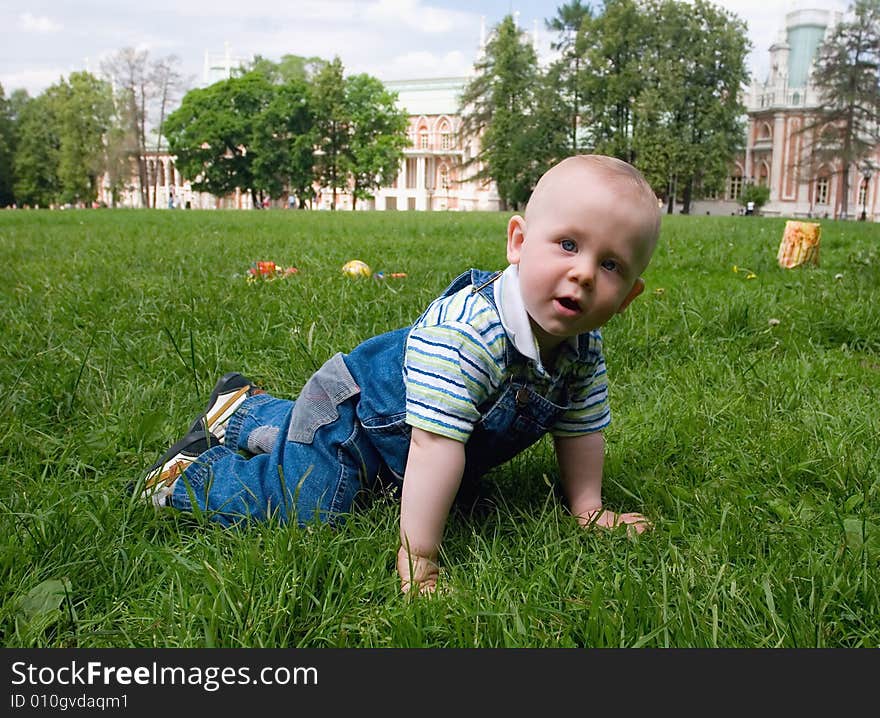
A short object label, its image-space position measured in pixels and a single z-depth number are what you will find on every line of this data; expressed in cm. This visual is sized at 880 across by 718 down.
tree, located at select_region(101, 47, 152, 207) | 5191
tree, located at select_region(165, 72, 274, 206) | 5091
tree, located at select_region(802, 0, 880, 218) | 4094
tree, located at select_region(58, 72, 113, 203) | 5397
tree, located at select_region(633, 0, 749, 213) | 3962
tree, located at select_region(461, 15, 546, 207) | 4525
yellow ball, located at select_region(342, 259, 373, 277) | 546
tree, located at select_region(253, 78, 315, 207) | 4991
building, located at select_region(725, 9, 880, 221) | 6116
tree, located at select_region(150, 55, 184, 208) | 5294
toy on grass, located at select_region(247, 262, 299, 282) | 509
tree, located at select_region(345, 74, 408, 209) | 5131
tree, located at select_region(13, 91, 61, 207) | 5584
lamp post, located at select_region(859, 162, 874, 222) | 4542
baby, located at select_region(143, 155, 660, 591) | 176
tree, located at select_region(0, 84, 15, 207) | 5631
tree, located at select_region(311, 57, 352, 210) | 5012
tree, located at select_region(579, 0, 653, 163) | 4078
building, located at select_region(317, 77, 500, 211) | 8281
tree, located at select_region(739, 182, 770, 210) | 5769
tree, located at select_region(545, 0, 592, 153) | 4366
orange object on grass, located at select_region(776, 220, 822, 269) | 710
